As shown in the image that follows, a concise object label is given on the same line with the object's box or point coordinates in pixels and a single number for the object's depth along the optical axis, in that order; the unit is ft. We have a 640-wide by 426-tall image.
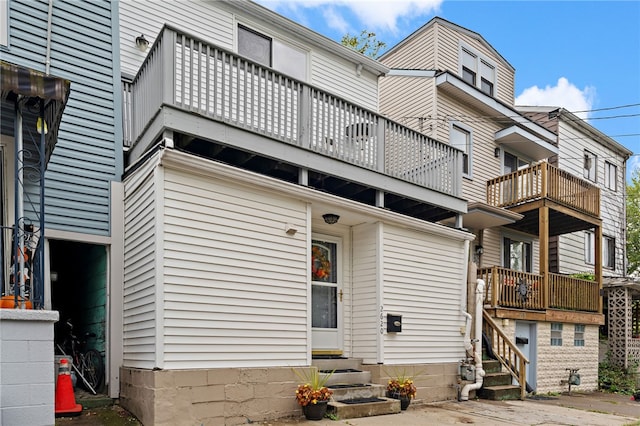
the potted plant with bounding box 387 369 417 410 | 27.86
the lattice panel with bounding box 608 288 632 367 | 54.60
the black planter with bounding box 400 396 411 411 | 27.81
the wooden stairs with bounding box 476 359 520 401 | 33.68
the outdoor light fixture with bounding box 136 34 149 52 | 30.04
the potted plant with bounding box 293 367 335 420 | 23.66
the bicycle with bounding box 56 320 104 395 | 24.34
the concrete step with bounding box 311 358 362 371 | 28.09
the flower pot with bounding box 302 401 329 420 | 23.67
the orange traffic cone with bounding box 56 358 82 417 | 21.16
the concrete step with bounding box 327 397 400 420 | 24.56
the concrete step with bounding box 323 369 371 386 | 27.25
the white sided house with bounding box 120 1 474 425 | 21.54
